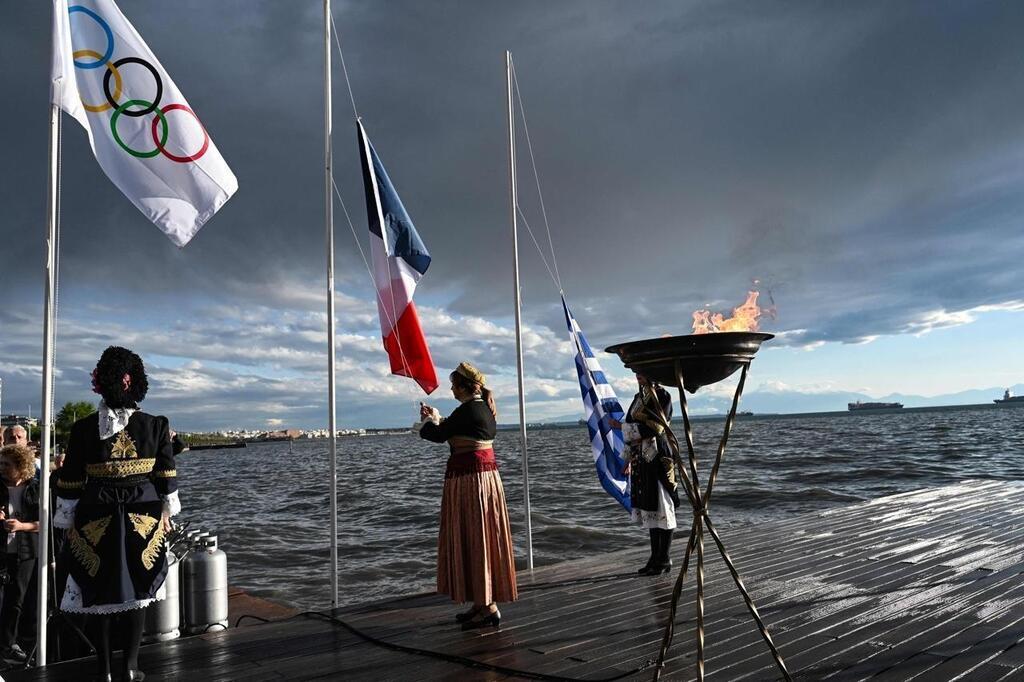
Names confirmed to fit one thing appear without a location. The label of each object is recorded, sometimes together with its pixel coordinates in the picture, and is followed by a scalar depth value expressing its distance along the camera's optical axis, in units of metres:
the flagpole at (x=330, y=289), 5.87
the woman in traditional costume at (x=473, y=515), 4.91
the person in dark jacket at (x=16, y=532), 5.38
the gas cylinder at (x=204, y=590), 5.69
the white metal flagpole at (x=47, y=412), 4.46
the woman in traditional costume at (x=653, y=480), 6.75
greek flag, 7.61
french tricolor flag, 6.25
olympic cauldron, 3.47
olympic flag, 5.08
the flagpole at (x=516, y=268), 7.68
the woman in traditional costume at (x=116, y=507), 3.91
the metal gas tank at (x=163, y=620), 5.29
